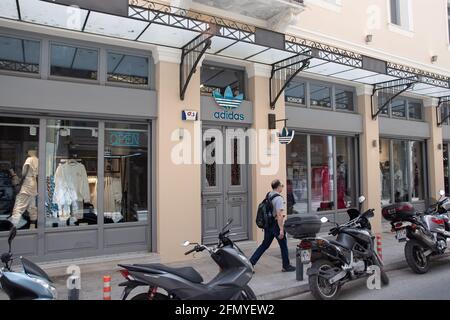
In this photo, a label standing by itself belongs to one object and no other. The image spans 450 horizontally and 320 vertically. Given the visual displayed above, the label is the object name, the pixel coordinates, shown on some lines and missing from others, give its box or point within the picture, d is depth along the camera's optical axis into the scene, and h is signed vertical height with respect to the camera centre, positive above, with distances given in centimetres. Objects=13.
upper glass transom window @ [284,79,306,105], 954 +227
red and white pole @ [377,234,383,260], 664 -122
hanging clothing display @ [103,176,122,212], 732 -24
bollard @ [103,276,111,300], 434 -122
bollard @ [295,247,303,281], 606 -144
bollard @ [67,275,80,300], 455 -129
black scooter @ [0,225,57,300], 350 -95
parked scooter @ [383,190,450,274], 666 -101
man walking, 659 -88
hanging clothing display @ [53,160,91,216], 694 -7
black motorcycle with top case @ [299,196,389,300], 541 -116
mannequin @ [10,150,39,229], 652 -17
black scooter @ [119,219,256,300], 392 -106
